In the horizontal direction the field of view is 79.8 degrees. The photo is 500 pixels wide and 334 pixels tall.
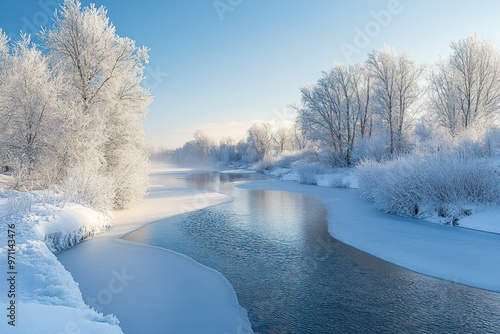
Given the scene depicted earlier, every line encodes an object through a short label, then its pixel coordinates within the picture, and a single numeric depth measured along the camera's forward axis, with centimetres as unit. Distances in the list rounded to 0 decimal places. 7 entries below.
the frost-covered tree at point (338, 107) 3195
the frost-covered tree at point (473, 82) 2733
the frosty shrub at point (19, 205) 828
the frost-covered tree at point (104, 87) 1456
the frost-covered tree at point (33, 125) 1352
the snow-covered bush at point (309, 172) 2740
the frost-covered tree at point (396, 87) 2922
